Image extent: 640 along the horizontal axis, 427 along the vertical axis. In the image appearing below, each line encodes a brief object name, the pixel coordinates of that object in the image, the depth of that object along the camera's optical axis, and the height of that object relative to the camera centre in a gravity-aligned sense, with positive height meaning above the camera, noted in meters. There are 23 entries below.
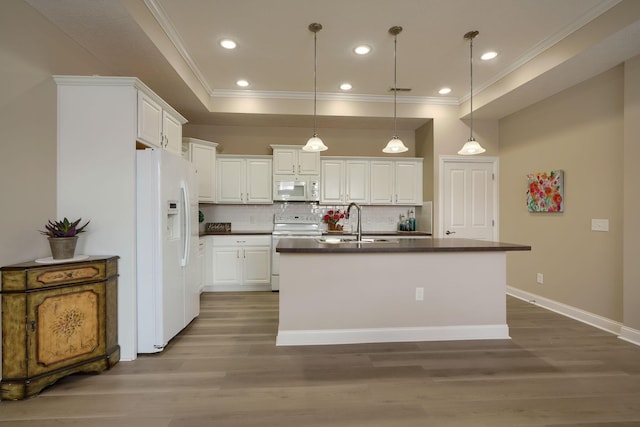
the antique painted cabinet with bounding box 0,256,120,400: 1.87 -0.75
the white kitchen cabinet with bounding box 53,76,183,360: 2.38 +0.43
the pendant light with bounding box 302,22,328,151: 2.86 +1.86
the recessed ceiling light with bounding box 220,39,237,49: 3.11 +1.87
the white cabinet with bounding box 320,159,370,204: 5.00 +0.59
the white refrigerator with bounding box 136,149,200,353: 2.45 -0.29
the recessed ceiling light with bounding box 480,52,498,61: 3.37 +1.89
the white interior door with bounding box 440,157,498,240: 4.71 +0.23
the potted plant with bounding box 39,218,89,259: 2.10 -0.17
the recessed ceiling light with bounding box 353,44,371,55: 3.21 +1.87
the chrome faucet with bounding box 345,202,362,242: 3.12 -0.11
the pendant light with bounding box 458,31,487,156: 2.98 +0.73
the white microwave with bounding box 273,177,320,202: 4.86 +0.44
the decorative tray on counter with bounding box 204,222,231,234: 5.09 -0.21
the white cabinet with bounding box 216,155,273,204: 4.80 +0.61
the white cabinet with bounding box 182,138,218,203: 4.43 +0.85
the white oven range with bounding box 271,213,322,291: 4.57 -0.24
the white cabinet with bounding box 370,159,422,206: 5.06 +0.58
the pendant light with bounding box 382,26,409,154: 2.92 +0.82
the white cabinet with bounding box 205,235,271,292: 4.52 -0.75
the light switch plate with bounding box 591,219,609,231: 3.10 -0.10
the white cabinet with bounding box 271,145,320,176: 4.83 +0.91
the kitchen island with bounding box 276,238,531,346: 2.72 -0.75
